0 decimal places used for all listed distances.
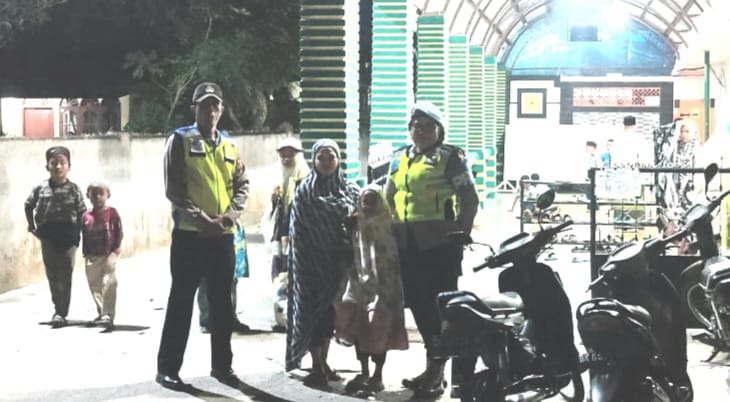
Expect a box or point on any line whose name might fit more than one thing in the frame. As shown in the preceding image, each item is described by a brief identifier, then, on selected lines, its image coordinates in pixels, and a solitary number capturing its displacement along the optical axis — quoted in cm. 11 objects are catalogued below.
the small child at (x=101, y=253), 823
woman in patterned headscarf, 644
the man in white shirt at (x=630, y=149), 1457
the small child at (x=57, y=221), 830
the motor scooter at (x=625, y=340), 482
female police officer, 621
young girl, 629
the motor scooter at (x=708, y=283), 578
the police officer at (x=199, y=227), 619
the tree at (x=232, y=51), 1756
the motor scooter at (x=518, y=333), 474
